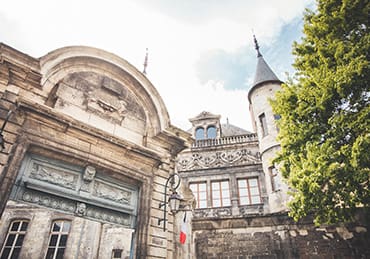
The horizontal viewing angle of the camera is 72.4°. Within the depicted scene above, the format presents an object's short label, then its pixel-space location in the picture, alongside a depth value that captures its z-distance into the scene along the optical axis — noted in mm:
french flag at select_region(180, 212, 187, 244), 5074
